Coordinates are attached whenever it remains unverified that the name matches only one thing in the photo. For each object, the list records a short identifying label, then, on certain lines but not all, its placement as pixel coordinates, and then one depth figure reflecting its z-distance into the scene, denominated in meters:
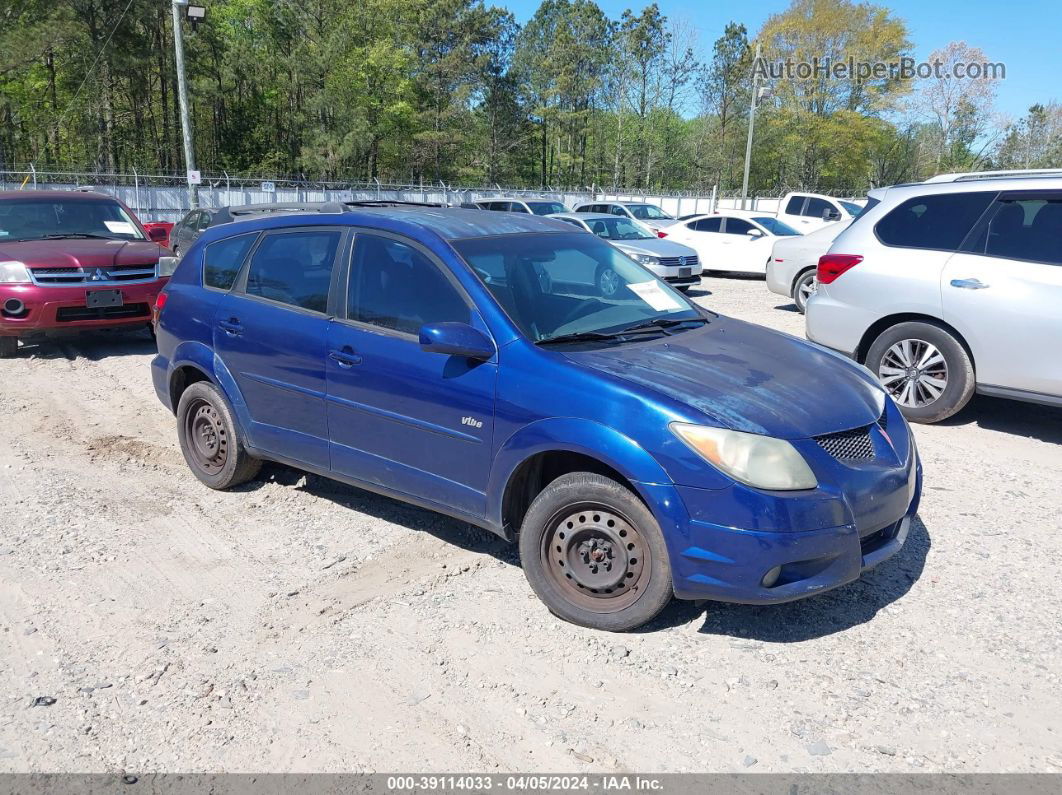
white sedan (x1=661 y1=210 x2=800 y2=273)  18.27
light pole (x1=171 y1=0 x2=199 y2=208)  21.19
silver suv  6.20
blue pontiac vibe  3.36
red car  8.85
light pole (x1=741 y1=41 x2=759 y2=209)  33.90
